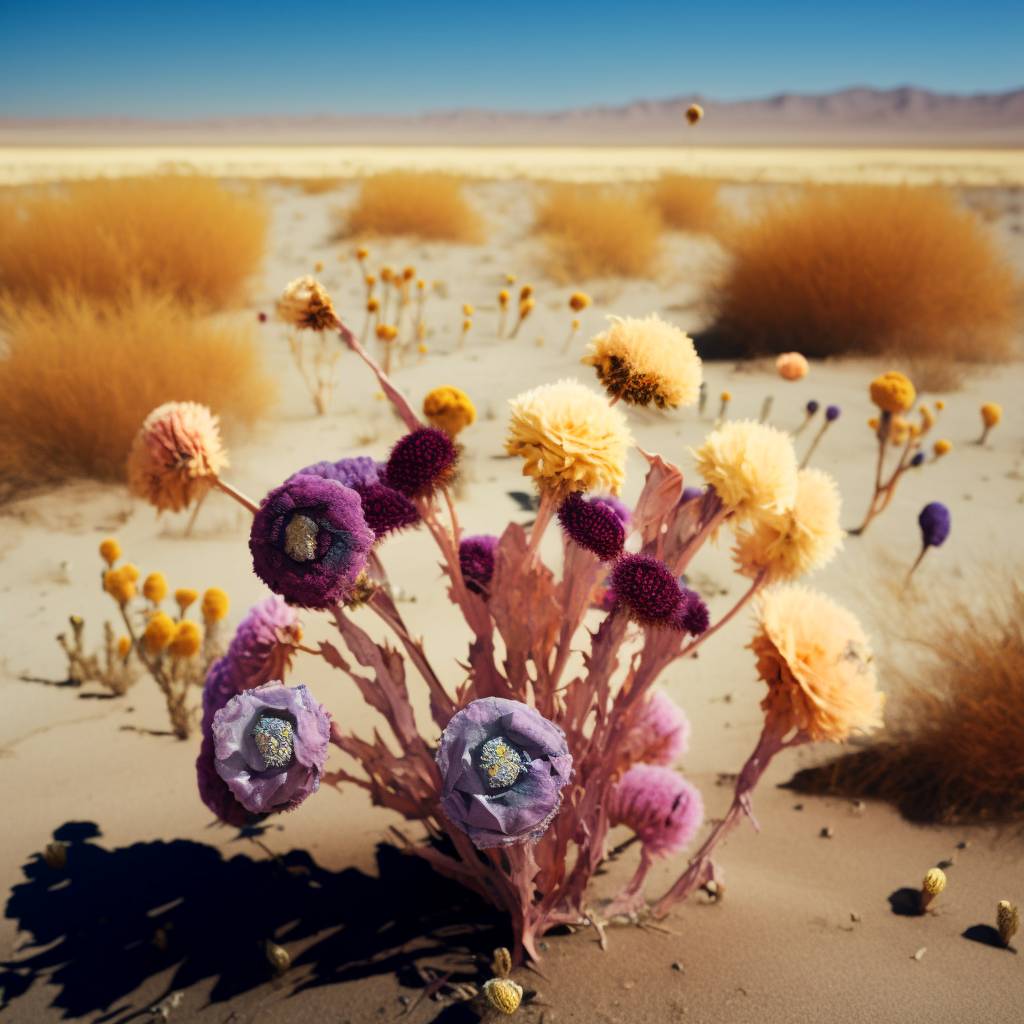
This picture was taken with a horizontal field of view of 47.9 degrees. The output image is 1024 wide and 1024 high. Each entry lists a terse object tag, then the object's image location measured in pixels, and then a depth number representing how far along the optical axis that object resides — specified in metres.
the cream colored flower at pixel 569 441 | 0.51
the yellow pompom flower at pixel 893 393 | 1.20
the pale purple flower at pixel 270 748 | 0.48
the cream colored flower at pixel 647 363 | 0.55
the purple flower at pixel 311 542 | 0.49
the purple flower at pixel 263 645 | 0.61
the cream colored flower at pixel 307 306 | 0.56
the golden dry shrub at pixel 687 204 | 11.40
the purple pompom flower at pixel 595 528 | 0.51
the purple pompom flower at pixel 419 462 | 0.53
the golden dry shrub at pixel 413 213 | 9.71
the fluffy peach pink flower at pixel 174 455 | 0.56
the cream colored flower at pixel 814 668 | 0.58
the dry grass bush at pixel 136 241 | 5.31
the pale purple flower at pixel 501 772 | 0.46
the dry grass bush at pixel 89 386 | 3.25
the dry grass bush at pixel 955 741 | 0.81
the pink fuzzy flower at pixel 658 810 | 0.68
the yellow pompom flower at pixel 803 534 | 0.59
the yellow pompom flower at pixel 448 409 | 0.65
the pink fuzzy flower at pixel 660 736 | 0.72
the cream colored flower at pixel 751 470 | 0.54
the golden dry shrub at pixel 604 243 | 8.23
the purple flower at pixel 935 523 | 1.13
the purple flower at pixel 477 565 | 0.63
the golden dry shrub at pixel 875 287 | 5.56
